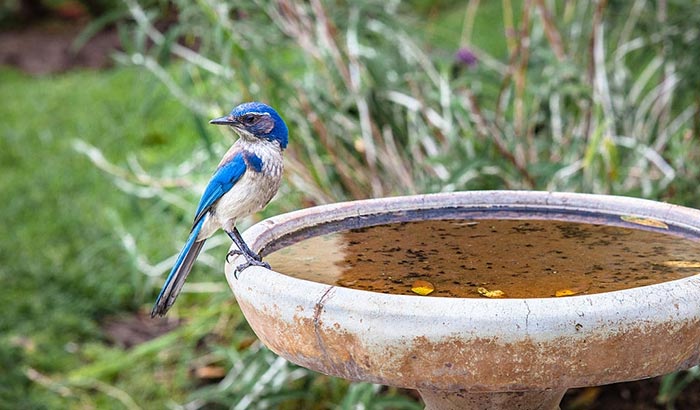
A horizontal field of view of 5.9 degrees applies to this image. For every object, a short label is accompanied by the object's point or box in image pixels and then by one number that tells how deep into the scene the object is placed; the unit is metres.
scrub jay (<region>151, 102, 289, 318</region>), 6.89
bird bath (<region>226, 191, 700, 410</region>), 6.59
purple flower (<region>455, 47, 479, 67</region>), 7.74
